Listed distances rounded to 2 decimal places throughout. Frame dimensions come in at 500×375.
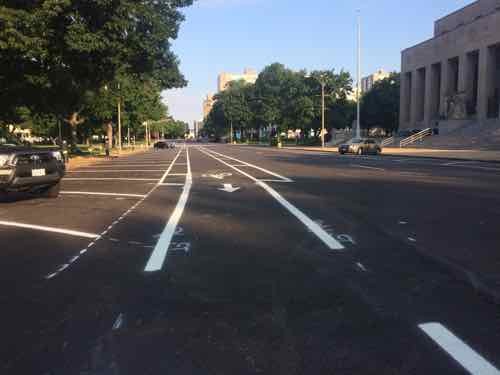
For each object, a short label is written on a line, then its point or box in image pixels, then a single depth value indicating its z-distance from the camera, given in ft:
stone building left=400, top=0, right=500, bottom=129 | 188.14
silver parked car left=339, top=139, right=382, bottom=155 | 140.97
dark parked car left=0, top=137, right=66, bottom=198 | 33.09
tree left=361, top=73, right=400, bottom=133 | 288.71
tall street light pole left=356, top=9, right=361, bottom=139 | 177.57
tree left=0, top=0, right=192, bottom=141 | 58.08
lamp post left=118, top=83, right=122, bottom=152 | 159.82
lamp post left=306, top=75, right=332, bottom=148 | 240.10
